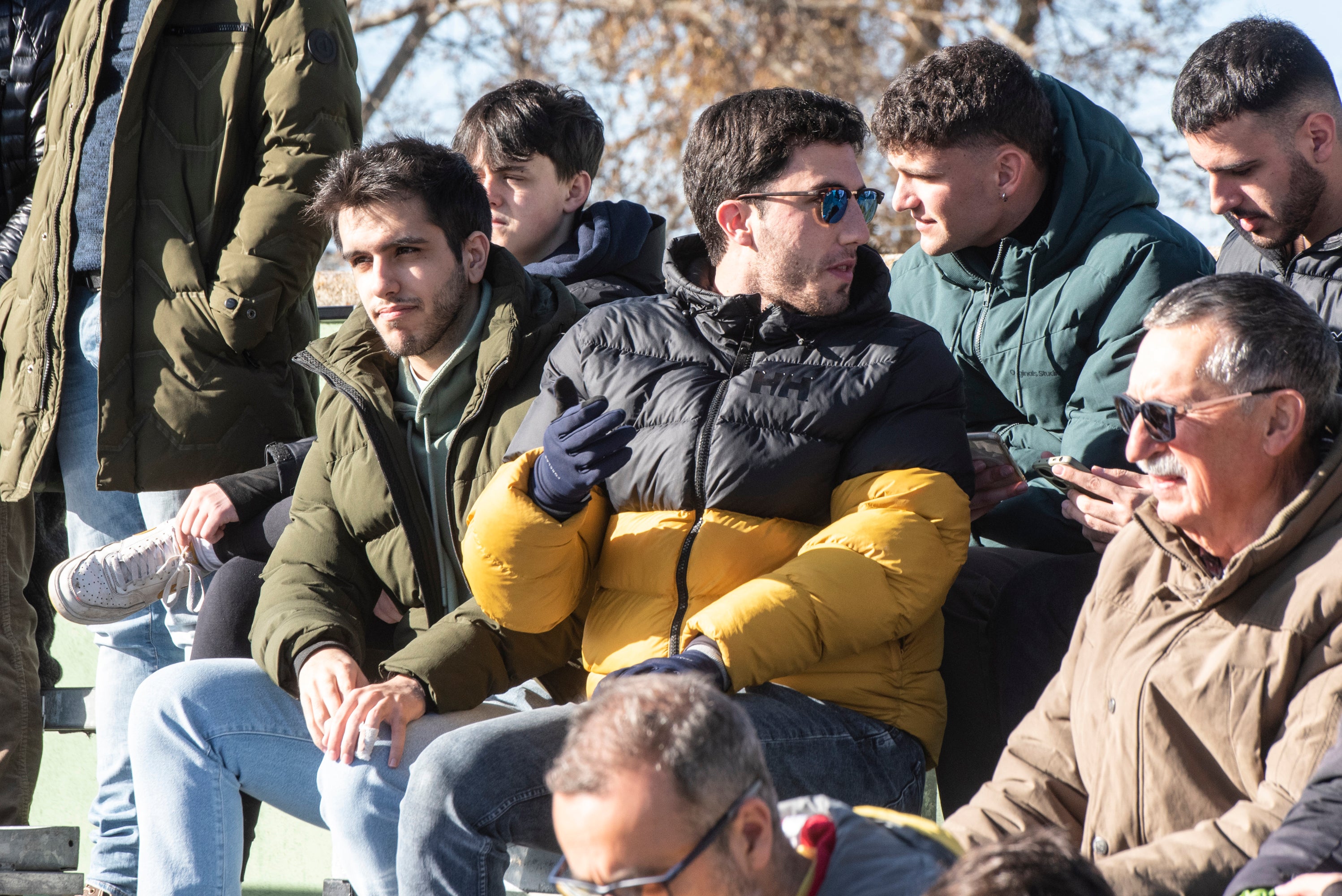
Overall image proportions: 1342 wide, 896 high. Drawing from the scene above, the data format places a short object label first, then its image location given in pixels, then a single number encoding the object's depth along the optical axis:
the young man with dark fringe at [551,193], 8.07
